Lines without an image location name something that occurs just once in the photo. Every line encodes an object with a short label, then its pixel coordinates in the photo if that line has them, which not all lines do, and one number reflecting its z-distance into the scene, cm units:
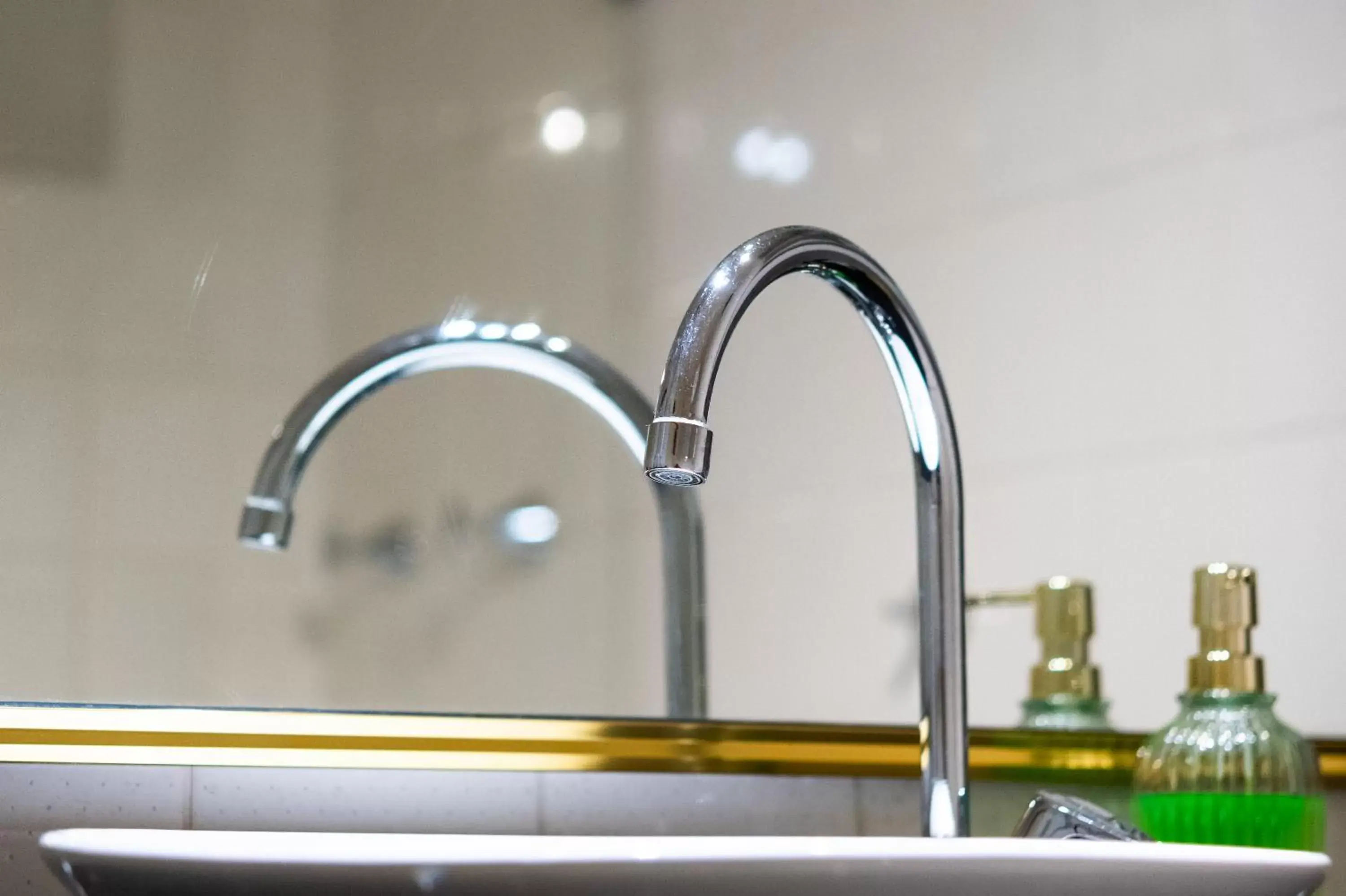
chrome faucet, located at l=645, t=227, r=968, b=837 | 143
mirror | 148
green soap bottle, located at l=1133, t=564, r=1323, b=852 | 155
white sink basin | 116
